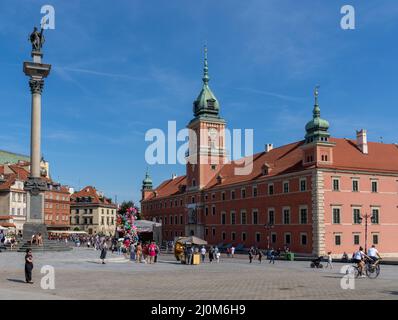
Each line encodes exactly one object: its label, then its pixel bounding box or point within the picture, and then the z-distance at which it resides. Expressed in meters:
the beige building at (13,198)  86.25
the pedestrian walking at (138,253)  37.31
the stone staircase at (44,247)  37.96
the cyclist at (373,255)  24.86
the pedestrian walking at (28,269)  20.11
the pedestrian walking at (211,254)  42.72
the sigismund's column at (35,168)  40.50
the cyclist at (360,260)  24.60
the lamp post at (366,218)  50.33
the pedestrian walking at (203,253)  45.56
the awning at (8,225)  74.62
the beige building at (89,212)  127.19
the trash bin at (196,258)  37.16
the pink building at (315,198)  52.75
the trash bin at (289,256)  46.38
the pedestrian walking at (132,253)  38.84
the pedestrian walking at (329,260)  34.59
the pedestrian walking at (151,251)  36.72
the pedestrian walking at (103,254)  32.22
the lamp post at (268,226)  56.10
